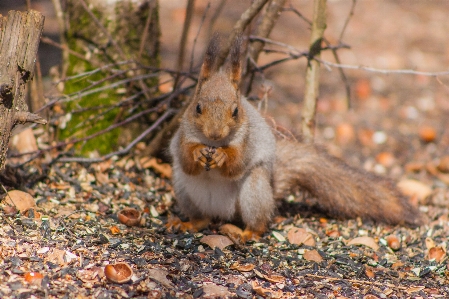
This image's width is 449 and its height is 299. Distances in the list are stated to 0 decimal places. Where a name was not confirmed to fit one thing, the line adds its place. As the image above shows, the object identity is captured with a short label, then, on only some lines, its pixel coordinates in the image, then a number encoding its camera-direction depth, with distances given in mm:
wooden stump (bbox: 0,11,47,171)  5273
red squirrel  6148
